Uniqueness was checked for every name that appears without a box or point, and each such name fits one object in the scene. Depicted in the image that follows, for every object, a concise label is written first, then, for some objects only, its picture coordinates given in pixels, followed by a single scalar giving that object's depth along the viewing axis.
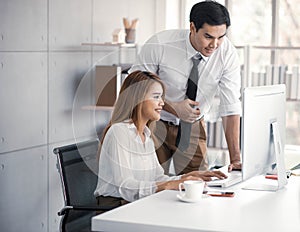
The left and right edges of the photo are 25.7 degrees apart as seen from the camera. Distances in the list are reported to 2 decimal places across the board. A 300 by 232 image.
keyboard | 2.68
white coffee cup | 2.37
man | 3.22
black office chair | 2.83
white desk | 2.05
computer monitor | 2.52
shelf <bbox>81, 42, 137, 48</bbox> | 4.27
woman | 2.66
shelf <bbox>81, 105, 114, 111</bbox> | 3.95
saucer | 2.37
